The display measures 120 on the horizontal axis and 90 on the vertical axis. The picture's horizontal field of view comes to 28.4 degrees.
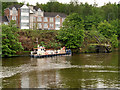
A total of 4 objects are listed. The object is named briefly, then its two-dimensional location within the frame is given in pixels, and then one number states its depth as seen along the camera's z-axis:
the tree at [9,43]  72.81
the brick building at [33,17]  114.00
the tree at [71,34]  92.09
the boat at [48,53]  74.99
